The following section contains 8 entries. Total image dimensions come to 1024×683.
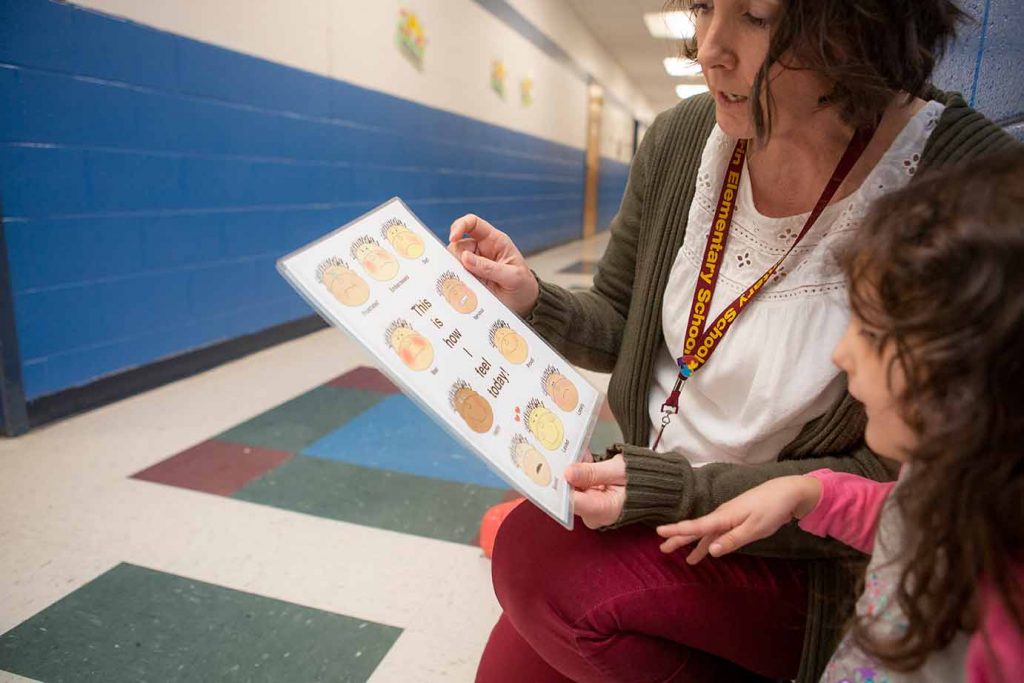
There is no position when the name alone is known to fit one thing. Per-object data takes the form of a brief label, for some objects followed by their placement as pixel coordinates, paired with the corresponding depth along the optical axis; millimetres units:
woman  722
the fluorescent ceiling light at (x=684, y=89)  11432
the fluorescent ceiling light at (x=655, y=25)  7087
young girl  452
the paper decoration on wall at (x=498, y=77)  5155
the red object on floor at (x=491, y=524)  1381
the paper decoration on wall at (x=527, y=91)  5906
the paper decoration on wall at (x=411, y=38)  3639
